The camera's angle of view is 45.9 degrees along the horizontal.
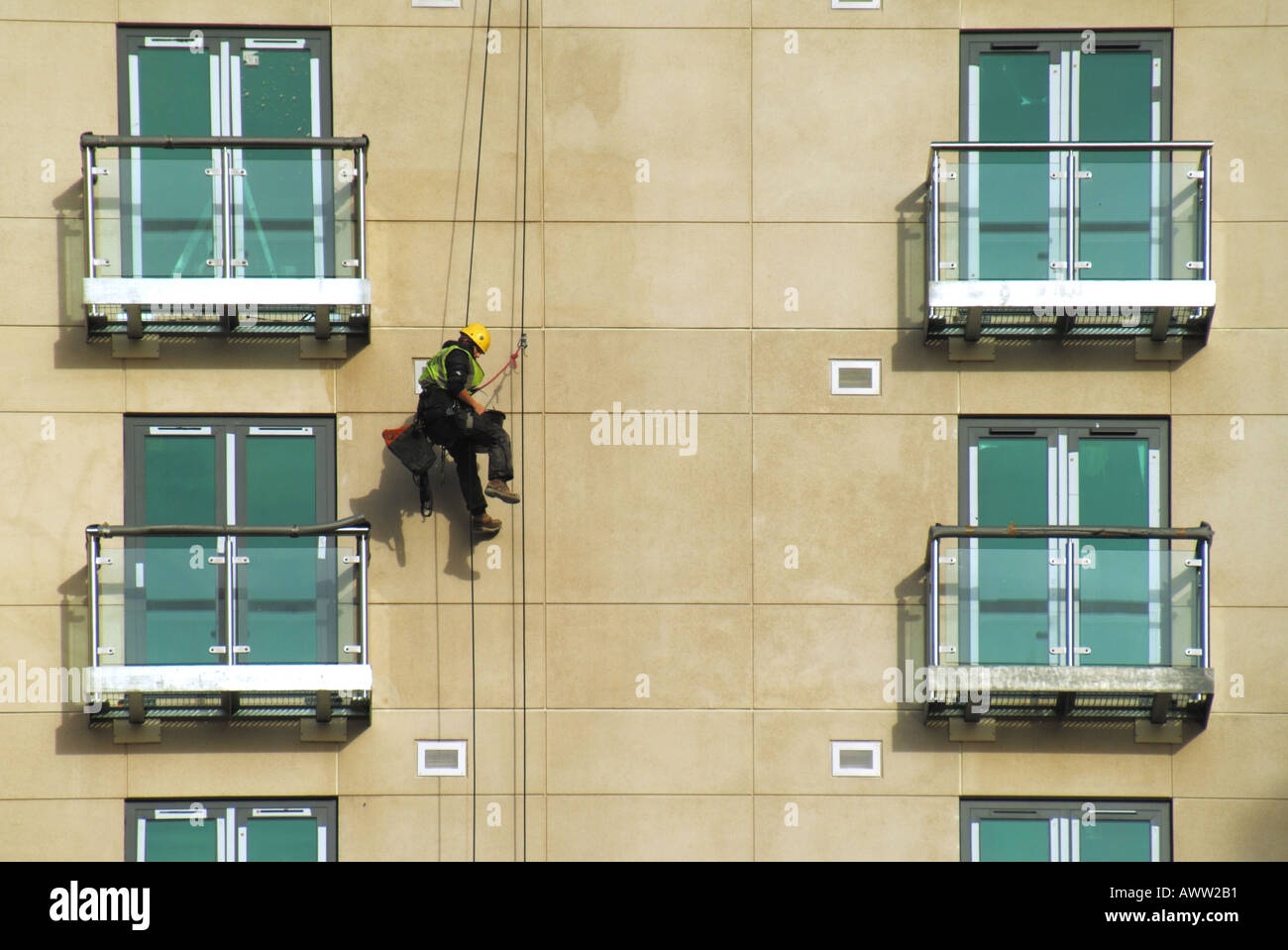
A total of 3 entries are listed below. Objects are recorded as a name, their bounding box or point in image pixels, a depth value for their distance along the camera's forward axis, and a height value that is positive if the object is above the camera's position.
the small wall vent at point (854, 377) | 14.18 +0.89
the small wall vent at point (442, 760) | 13.87 -2.61
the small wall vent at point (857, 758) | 13.89 -2.61
